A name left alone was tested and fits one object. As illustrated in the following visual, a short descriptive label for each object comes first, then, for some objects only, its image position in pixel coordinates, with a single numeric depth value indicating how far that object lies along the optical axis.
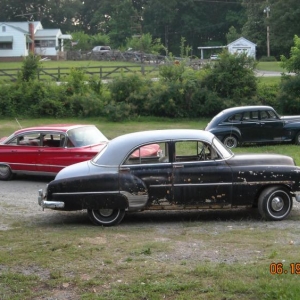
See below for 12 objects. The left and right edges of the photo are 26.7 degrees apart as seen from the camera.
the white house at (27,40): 80.00
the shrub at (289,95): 29.20
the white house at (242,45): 67.46
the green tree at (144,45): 75.31
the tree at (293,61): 28.56
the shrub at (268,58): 70.50
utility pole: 65.05
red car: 15.12
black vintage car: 9.90
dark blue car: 21.39
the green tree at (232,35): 83.25
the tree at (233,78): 29.95
